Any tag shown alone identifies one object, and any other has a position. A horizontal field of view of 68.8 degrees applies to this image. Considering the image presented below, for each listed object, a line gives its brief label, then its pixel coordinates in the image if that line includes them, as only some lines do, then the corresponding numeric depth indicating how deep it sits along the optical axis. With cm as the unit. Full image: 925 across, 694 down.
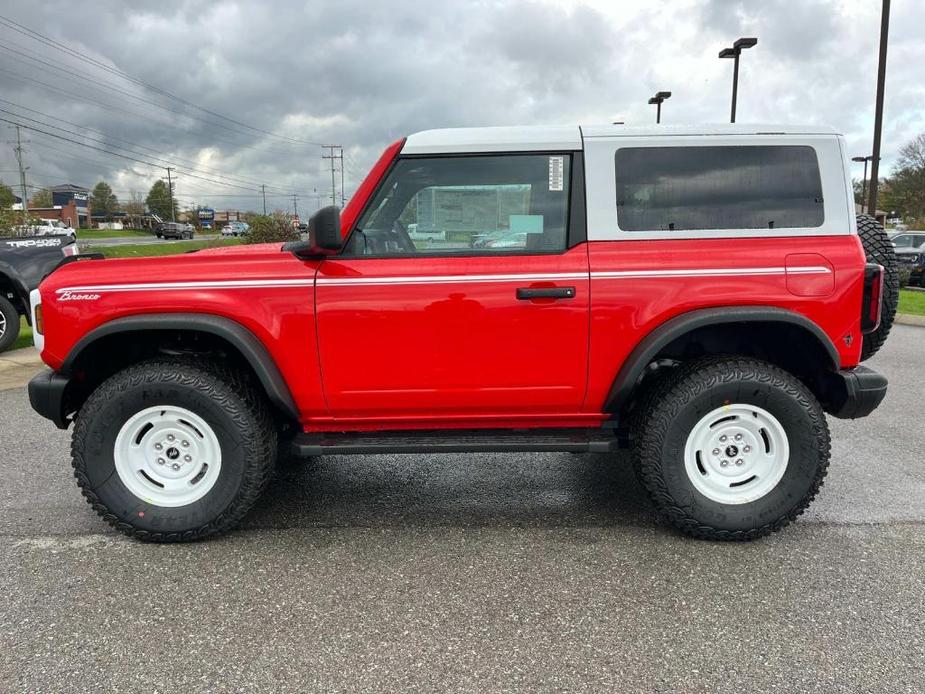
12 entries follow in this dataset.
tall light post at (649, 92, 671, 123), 2324
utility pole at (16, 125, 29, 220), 5762
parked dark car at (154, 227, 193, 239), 6519
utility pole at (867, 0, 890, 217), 1369
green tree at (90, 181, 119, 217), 11200
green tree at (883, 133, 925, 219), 4953
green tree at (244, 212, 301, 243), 2616
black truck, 789
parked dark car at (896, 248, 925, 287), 1781
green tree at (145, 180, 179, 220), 10969
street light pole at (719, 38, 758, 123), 1755
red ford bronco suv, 306
